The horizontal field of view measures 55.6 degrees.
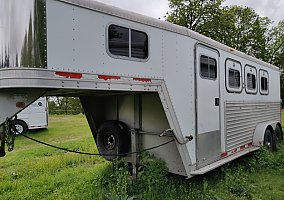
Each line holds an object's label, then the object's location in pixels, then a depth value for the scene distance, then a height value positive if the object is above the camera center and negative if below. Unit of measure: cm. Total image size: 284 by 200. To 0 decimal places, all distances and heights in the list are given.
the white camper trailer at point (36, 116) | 1317 -53
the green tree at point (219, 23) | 2497 +797
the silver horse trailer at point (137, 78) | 275 +36
